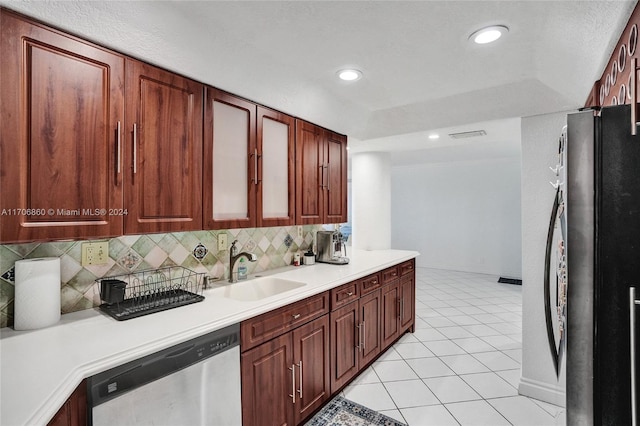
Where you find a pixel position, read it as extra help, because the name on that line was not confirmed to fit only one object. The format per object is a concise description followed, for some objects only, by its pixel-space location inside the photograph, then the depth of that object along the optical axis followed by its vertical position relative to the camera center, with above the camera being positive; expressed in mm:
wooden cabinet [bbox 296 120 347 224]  2594 +350
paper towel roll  1341 -327
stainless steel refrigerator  831 -143
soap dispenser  2324 -412
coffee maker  2924 -299
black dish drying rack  1562 -433
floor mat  2074 -1366
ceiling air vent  3216 +837
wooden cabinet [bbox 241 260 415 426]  1689 -886
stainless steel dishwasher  1144 -699
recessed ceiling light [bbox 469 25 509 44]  1614 +941
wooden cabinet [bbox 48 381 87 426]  999 -635
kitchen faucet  2236 -301
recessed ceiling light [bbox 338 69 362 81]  2148 +970
